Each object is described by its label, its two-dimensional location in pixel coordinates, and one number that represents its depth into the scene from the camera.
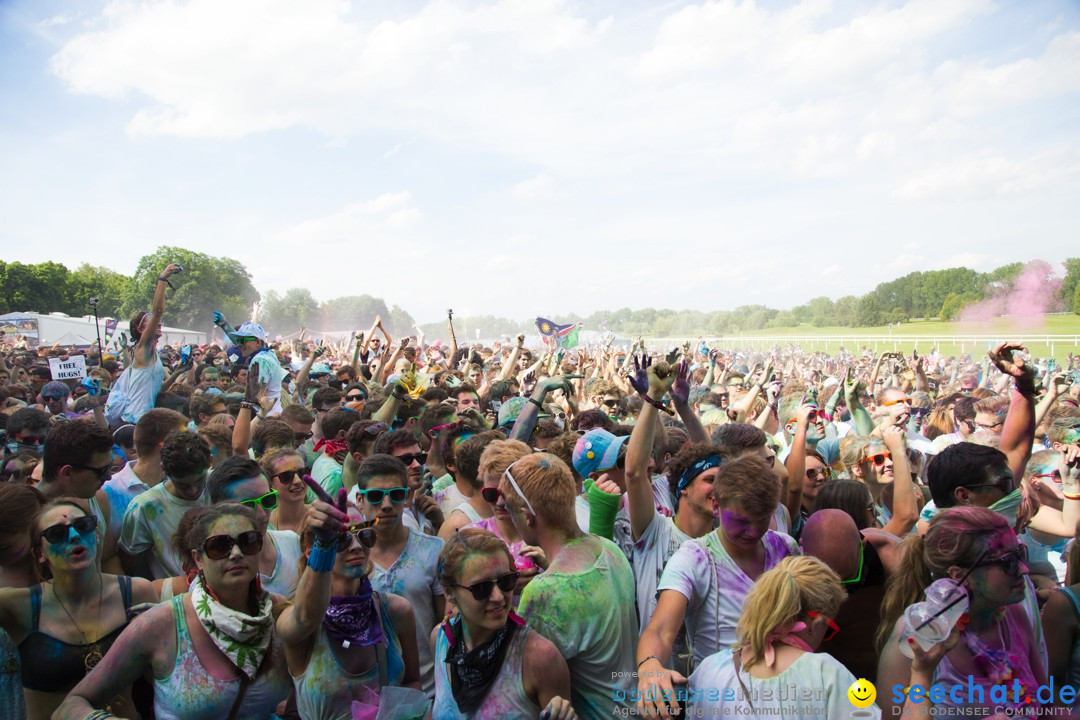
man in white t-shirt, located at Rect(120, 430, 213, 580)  4.03
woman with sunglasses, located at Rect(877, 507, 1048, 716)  2.58
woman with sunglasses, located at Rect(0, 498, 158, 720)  2.96
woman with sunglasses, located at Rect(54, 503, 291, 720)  2.65
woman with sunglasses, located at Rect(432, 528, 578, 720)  2.54
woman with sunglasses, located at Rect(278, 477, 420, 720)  2.67
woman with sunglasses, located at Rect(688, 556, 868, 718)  2.31
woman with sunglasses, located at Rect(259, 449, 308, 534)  4.45
